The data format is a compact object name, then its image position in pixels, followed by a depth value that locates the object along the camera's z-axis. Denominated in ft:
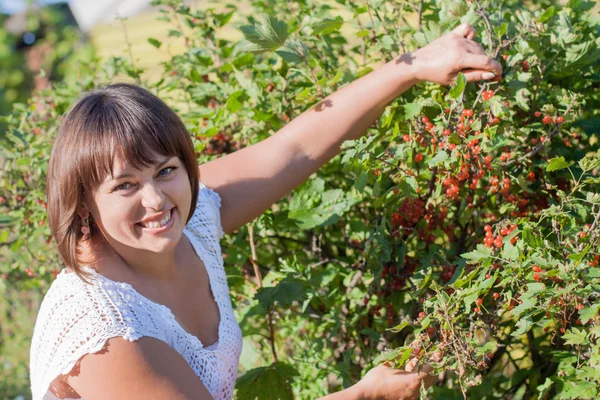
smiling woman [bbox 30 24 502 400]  5.83
